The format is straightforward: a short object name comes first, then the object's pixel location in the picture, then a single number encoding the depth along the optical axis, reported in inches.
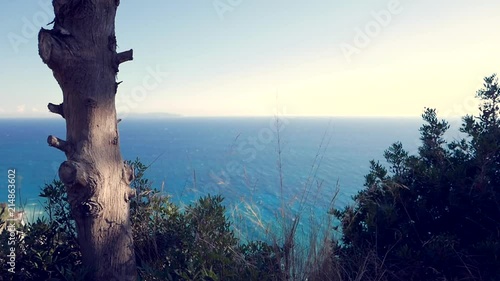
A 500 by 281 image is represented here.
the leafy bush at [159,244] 78.0
